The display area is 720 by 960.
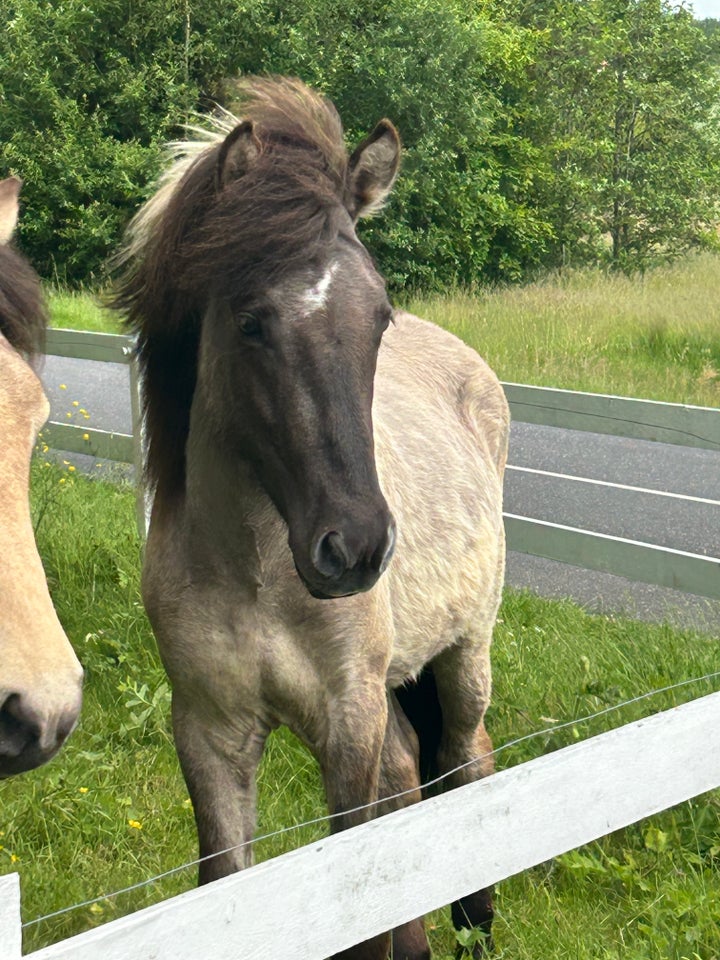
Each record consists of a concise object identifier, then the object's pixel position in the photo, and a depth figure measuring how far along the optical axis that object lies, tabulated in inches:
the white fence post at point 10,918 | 57.3
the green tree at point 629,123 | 1068.5
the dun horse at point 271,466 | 101.2
